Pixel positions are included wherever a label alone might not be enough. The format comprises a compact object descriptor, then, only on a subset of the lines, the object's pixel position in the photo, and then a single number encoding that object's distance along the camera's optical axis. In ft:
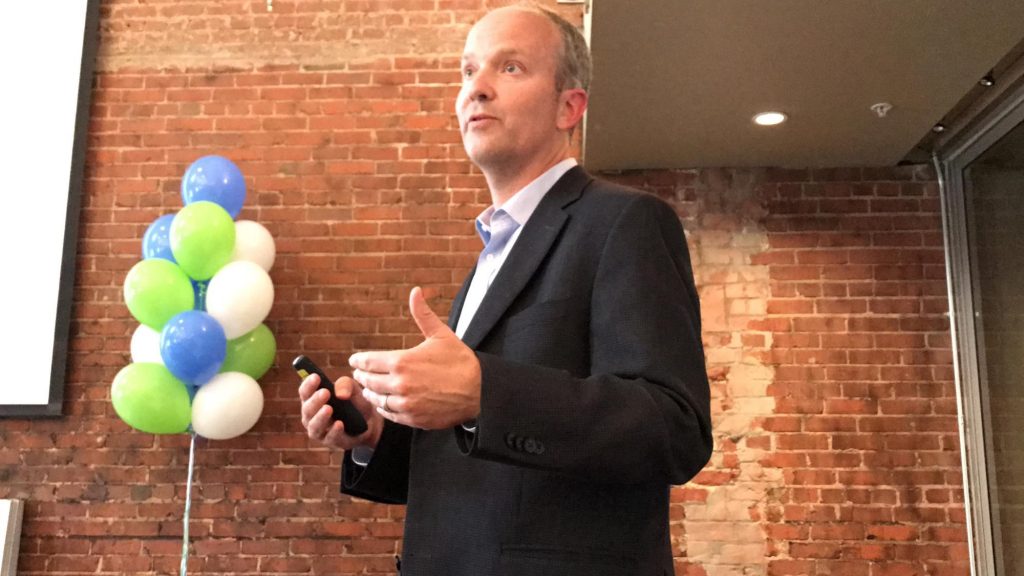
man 3.19
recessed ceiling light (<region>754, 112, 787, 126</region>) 11.59
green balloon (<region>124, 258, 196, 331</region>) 10.60
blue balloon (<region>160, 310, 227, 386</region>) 10.23
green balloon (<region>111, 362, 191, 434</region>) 10.50
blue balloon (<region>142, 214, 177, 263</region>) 11.28
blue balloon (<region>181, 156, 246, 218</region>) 11.44
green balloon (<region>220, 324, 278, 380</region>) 11.23
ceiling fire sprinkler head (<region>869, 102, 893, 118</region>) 11.38
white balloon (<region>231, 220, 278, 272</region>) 11.46
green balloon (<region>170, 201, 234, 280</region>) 10.62
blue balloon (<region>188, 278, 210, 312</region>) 11.16
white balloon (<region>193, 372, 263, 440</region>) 10.77
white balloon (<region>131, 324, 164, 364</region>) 11.04
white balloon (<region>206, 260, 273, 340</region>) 10.73
